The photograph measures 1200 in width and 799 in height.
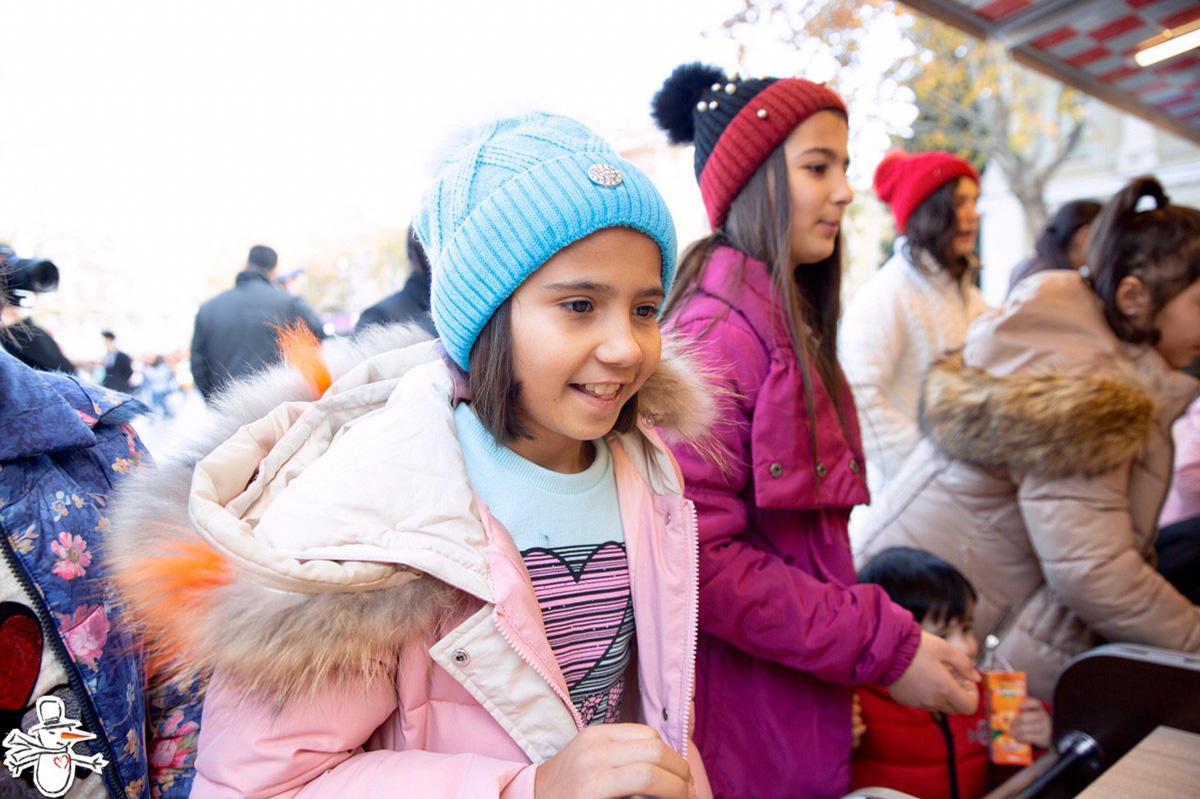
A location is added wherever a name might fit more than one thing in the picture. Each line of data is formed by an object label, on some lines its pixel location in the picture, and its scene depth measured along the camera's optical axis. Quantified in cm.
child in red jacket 178
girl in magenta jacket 137
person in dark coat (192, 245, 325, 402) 342
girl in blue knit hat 84
